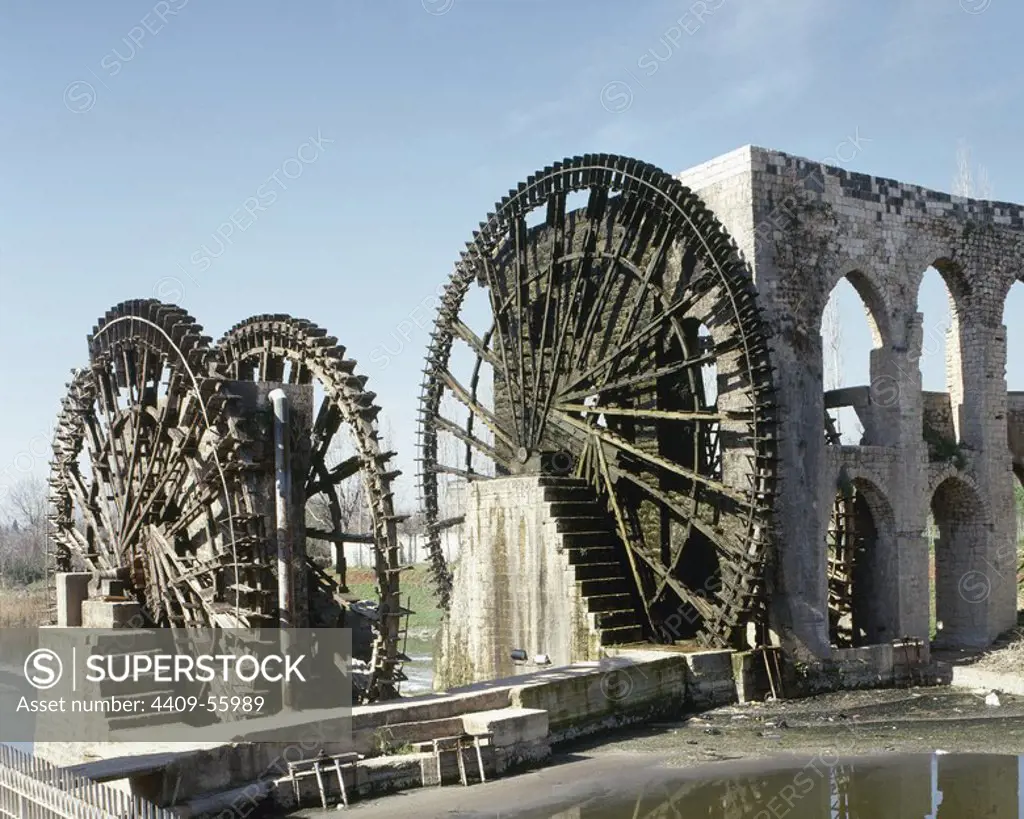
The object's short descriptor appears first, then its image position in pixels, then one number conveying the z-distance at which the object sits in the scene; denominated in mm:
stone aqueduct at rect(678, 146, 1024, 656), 13516
